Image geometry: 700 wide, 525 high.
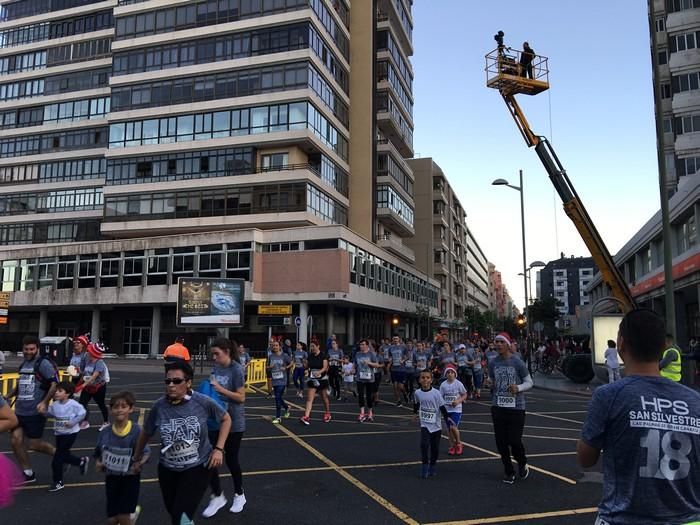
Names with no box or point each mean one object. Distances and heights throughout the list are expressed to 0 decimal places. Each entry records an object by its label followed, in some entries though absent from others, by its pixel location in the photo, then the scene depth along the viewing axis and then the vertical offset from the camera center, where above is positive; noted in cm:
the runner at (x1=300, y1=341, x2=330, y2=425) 1233 -116
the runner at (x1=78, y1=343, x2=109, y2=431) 1063 -95
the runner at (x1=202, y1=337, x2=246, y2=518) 623 -86
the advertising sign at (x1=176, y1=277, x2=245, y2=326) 3156 +143
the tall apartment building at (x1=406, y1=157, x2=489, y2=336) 6869 +1217
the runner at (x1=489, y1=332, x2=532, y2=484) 753 -112
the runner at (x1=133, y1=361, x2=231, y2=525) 448 -97
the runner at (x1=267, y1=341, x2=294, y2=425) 1224 -105
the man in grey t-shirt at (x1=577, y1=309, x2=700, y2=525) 252 -53
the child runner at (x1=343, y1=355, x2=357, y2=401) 1658 -134
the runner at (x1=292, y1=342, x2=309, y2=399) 1817 -135
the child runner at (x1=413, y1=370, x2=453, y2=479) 773 -134
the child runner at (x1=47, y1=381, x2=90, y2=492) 693 -135
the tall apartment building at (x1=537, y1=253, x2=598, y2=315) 17138 +1538
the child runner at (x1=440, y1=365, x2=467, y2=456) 920 -126
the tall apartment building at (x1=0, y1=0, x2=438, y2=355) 3972 +1241
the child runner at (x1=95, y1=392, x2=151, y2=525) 470 -120
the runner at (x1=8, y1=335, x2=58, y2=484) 730 -110
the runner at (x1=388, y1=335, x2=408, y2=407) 1585 -111
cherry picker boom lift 2041 +640
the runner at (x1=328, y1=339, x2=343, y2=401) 1544 -134
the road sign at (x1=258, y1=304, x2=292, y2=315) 3359 +102
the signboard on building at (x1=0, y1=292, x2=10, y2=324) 2332 +84
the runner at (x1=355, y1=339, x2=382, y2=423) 1309 -113
